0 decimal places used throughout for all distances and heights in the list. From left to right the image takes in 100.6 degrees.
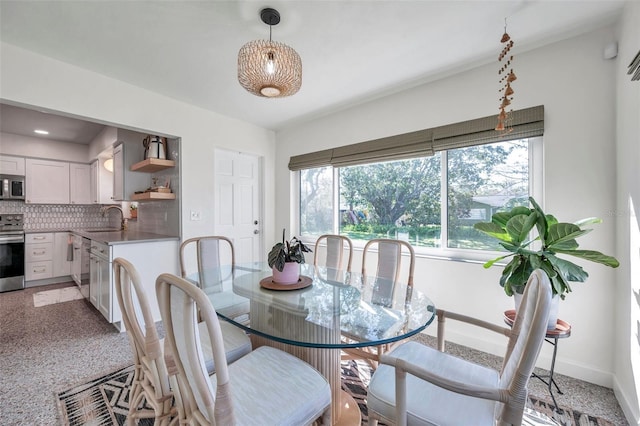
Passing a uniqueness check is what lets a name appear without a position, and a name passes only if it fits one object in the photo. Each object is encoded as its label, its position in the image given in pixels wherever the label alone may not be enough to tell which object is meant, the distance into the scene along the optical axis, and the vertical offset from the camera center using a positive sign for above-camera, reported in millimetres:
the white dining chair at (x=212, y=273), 1562 -546
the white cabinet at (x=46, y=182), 4461 +486
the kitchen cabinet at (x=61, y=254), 4551 -772
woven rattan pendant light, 1645 +909
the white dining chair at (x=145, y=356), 1052 -636
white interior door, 3682 +106
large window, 2354 +166
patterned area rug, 1567 -1246
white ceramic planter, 1647 -665
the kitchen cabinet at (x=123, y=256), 2711 -632
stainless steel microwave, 4148 +351
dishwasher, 3480 -769
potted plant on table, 1705 -333
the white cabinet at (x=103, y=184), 4482 +432
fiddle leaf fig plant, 1589 -260
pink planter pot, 1763 -433
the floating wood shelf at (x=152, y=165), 3158 +548
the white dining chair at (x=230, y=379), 806 -739
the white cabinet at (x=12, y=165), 4242 +717
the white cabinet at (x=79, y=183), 4887 +485
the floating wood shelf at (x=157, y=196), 3163 +164
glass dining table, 1227 -560
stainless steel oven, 3961 -735
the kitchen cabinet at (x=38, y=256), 4289 -770
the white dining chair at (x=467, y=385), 832 -747
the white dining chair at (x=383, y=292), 1287 -551
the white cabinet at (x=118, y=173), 3578 +508
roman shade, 2154 +685
